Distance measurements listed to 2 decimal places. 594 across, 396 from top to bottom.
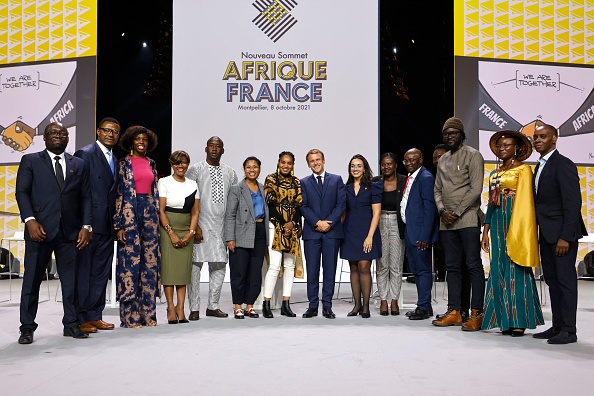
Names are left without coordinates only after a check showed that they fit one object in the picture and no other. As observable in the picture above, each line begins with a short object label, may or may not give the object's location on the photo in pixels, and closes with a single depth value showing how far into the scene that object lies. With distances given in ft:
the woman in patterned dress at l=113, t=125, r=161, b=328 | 14.66
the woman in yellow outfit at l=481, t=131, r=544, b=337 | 13.47
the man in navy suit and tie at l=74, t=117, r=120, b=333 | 14.23
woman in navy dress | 16.75
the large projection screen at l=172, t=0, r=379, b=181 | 27.43
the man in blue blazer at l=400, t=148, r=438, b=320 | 16.42
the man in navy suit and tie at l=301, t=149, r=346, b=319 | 16.75
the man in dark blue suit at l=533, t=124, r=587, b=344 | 12.87
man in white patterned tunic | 16.44
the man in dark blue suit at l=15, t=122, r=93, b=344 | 12.64
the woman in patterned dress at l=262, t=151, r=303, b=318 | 16.65
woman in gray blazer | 16.40
